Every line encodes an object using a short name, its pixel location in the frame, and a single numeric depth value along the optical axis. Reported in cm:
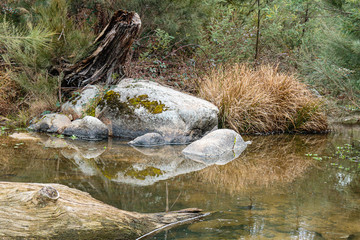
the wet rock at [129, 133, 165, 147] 633
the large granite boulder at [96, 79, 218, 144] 680
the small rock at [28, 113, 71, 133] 717
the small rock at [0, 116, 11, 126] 751
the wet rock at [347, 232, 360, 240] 267
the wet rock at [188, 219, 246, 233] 277
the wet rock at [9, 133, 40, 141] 630
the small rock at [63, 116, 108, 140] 677
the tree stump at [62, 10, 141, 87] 781
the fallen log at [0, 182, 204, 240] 230
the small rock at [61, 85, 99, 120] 752
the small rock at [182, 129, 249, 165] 547
